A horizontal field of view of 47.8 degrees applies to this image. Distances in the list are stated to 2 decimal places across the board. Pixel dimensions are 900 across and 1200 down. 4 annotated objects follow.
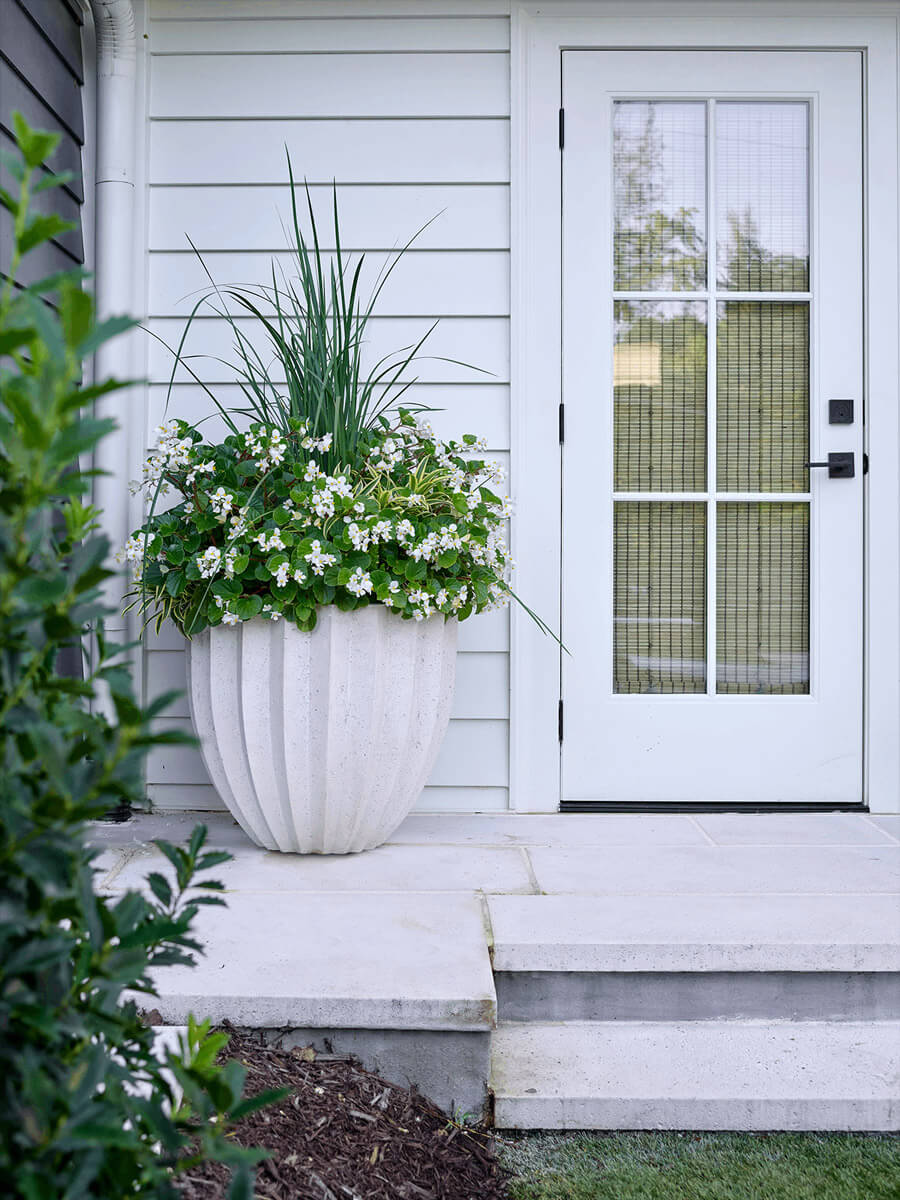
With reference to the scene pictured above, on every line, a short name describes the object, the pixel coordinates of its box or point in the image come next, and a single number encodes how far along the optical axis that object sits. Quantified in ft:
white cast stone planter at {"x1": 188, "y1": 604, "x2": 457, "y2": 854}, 6.72
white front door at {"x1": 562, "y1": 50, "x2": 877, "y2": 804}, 8.61
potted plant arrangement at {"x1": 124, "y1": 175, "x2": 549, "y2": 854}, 6.56
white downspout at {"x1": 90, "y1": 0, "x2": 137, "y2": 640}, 8.20
